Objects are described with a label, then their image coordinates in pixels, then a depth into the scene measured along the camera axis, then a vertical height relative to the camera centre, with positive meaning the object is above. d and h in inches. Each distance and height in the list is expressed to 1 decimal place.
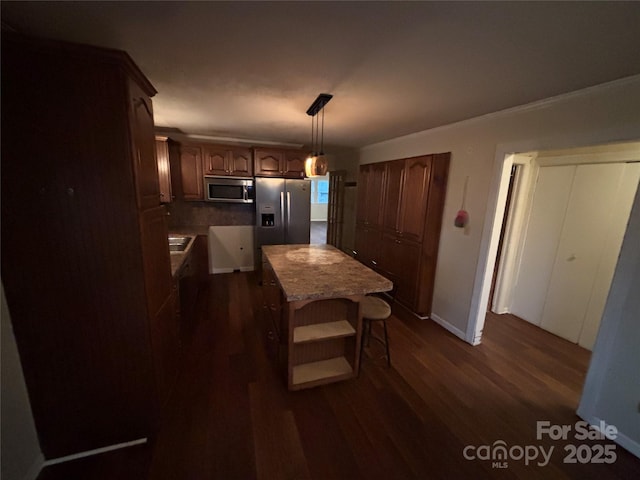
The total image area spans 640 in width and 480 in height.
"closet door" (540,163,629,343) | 96.3 -16.6
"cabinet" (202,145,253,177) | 152.1 +18.6
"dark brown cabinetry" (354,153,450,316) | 114.3 -11.3
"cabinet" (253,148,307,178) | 158.6 +19.6
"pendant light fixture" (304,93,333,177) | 80.5 +12.7
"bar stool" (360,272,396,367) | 86.2 -41.0
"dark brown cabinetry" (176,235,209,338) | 97.6 -43.3
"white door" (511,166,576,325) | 110.1 -17.0
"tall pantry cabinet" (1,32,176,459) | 43.3 -10.6
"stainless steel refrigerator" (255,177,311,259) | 160.7 -10.8
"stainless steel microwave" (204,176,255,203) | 154.6 +0.8
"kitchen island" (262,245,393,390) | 72.2 -39.9
